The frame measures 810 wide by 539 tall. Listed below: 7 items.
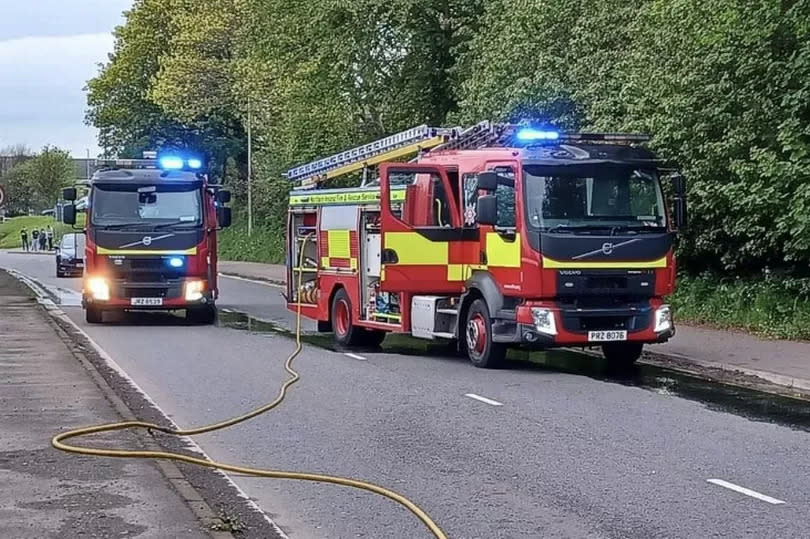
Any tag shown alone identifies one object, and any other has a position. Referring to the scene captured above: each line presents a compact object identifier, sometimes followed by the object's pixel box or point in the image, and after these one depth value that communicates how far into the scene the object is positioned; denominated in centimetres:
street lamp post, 5344
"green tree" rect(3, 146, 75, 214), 11688
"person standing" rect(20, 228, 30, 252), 9119
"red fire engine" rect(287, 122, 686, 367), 1524
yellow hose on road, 816
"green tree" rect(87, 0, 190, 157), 6706
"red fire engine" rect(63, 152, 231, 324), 2259
